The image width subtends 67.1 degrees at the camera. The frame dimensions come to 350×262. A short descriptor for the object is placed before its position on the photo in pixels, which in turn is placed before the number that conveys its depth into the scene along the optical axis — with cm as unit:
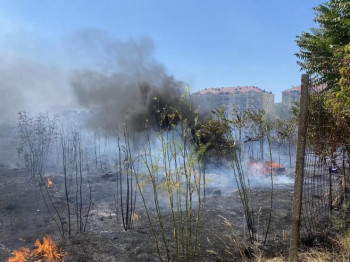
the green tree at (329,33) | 735
